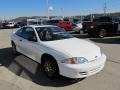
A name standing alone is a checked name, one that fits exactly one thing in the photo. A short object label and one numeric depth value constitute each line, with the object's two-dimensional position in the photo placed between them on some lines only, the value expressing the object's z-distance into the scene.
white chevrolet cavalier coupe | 2.42
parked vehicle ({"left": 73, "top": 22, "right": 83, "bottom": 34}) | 8.77
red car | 10.87
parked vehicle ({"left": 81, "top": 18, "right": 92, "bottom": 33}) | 7.52
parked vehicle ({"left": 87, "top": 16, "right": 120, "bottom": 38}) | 7.28
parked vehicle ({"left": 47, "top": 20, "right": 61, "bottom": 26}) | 11.54
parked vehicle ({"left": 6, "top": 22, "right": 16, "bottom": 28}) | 19.07
